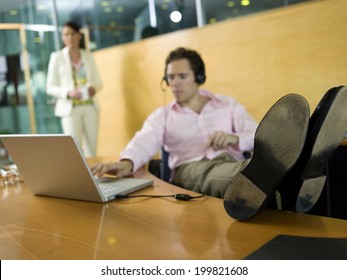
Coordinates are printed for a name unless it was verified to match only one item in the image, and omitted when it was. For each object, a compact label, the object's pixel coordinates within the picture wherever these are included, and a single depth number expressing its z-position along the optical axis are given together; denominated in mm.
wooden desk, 739
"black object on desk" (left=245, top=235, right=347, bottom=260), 666
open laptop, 1037
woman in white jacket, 3596
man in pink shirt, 807
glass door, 5312
